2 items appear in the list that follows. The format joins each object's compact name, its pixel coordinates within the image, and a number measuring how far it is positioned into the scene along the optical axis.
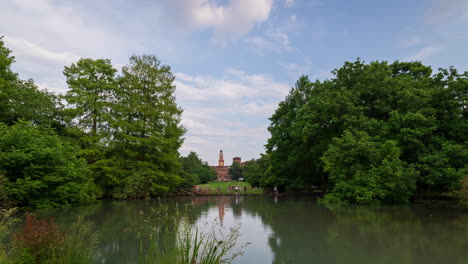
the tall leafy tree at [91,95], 23.16
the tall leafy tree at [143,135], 22.94
